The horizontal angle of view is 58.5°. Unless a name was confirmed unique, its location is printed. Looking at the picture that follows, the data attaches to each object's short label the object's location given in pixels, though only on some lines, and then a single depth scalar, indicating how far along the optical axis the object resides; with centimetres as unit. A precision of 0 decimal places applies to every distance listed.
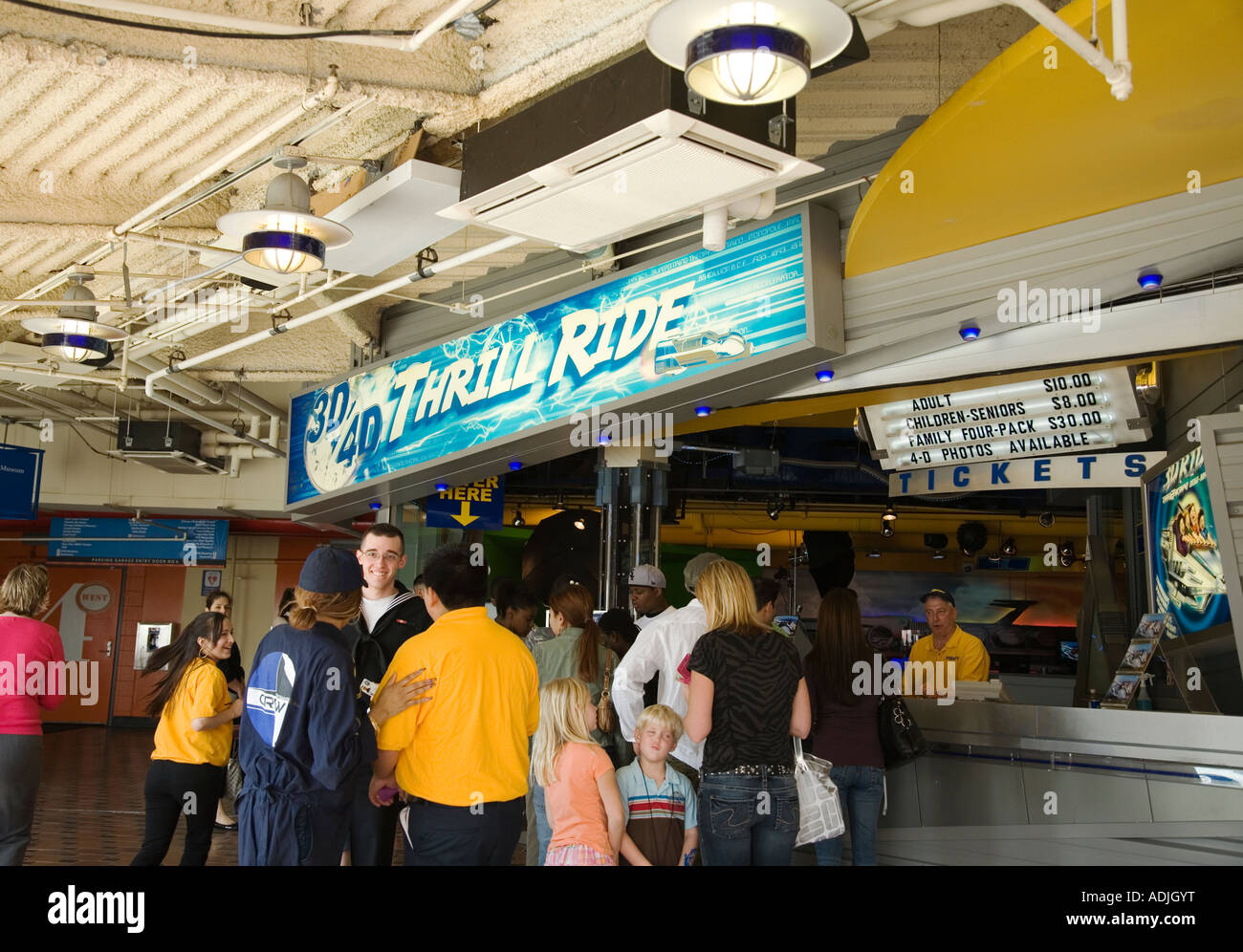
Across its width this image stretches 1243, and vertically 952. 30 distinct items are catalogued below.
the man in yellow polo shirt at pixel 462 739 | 338
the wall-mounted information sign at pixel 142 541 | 1628
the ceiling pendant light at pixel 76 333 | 634
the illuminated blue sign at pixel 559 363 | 578
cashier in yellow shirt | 637
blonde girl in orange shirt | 379
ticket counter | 423
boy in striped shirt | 407
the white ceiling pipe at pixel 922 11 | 372
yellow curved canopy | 351
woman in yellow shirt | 479
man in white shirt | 456
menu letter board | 640
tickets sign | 706
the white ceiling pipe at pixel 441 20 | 385
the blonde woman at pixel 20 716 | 455
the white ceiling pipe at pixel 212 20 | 402
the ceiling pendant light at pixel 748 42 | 303
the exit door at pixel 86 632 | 1709
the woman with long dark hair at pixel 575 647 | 518
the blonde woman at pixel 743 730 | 390
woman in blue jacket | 323
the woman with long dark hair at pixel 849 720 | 481
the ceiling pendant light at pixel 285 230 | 468
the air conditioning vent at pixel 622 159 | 395
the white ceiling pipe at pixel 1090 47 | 304
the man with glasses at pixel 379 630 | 418
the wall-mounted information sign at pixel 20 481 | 1280
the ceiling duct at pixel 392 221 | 518
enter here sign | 1058
